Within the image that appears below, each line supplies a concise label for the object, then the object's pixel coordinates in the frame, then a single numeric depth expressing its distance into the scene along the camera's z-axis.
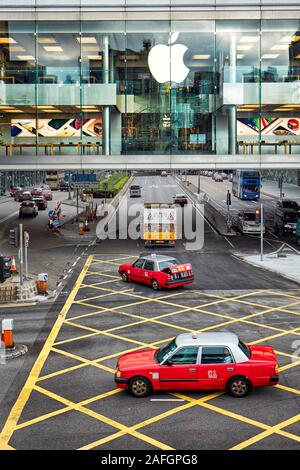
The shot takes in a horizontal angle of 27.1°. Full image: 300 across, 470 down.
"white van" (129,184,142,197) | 89.81
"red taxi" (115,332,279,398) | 15.52
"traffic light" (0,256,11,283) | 20.97
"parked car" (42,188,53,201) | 84.61
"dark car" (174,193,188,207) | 77.27
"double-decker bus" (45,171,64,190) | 110.06
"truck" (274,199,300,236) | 50.56
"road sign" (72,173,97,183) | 53.82
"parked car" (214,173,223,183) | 126.56
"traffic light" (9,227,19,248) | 26.33
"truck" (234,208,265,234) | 51.25
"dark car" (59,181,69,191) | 107.75
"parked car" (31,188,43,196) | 81.69
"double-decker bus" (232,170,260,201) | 80.19
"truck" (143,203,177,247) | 43.72
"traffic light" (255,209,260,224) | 45.05
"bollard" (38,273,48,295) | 28.06
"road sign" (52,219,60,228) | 53.38
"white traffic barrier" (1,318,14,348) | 19.34
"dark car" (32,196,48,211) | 72.31
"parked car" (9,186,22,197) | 93.94
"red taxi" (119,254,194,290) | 29.06
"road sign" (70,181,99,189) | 52.91
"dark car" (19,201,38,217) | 63.75
